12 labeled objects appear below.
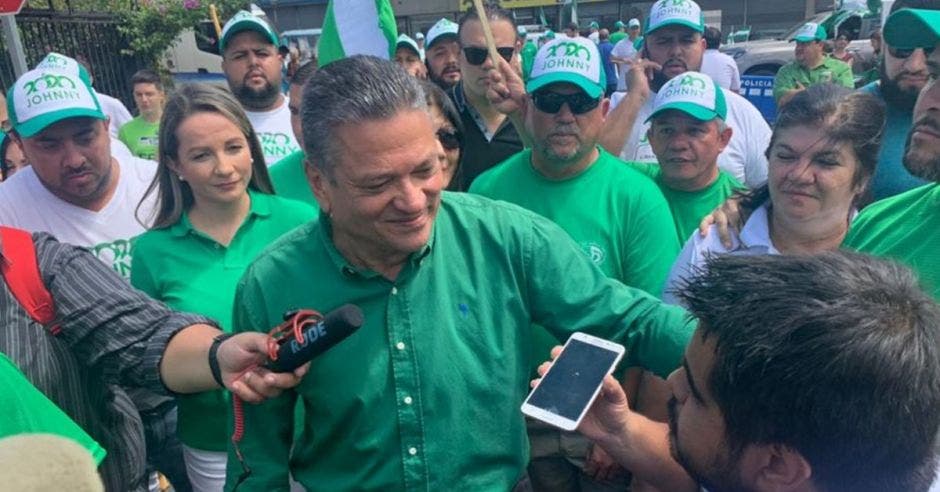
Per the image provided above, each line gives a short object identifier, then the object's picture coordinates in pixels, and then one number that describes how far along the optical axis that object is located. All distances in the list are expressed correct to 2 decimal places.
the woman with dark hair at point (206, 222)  2.64
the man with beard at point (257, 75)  4.42
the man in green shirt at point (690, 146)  3.15
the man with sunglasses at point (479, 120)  4.00
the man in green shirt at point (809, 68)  8.45
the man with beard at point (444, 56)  5.25
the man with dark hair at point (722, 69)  6.34
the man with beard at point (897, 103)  3.09
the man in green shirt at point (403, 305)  1.71
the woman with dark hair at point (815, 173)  2.44
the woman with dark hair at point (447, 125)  3.13
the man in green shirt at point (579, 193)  2.68
